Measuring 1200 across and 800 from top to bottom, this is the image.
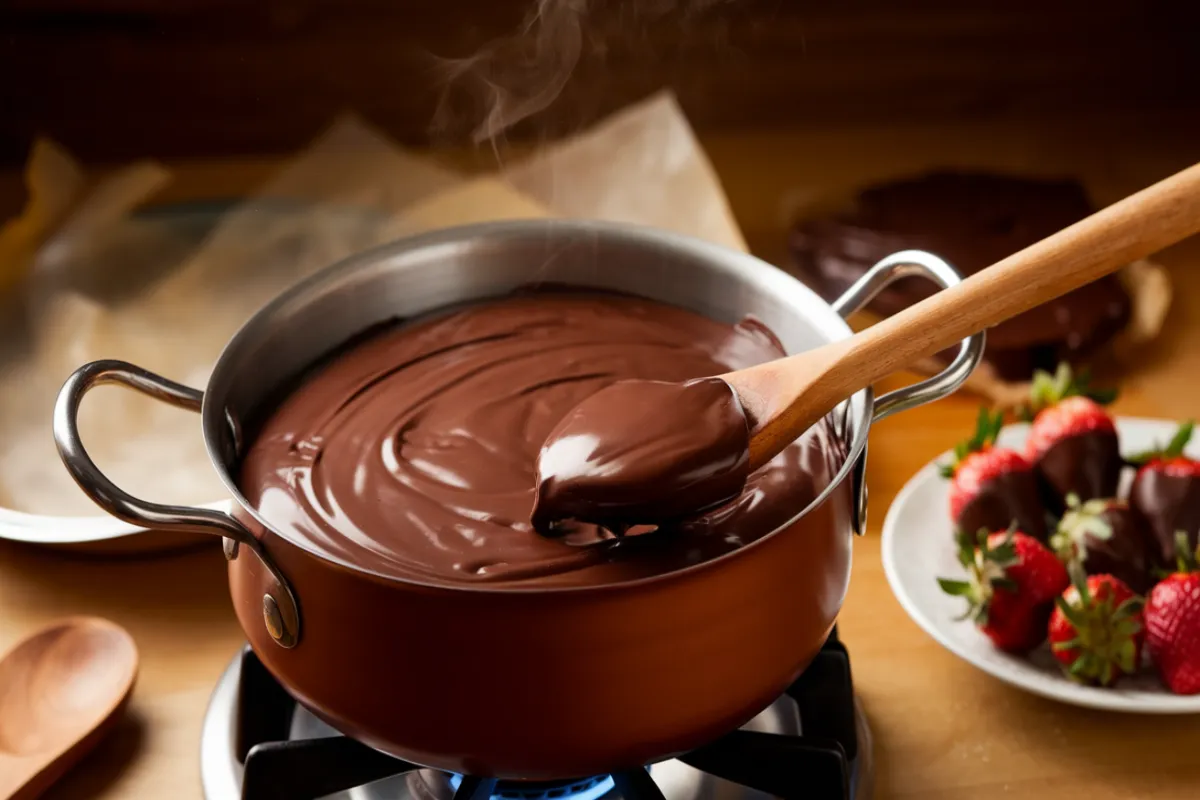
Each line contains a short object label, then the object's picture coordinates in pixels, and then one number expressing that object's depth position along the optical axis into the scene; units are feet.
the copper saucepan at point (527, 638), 2.42
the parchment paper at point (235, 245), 4.24
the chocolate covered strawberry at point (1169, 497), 3.61
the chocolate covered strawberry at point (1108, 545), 3.53
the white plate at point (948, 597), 3.30
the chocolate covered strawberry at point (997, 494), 3.73
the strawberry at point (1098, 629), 3.29
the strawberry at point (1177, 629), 3.27
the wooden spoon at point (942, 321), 2.83
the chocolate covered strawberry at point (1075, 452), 3.82
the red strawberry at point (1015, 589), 3.41
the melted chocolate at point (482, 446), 2.81
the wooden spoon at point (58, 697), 3.19
